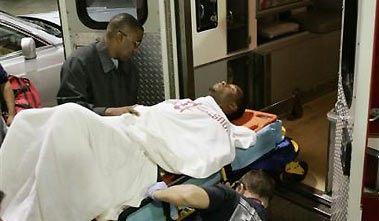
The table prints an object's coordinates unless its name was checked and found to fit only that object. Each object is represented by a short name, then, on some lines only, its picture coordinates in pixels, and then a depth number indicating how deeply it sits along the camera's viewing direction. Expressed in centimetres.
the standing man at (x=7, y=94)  352
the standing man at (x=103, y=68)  332
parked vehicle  427
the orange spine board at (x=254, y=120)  323
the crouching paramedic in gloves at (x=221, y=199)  237
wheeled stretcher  247
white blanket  236
